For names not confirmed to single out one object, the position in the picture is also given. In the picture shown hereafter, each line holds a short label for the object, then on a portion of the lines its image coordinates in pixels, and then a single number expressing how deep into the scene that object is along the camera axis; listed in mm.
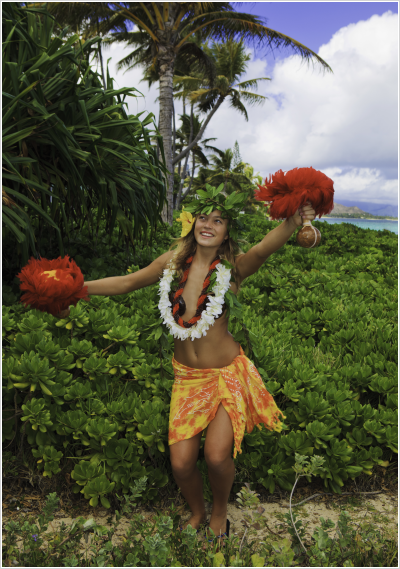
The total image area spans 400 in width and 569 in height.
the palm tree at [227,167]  31709
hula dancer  2215
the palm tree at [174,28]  11352
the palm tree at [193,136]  27975
